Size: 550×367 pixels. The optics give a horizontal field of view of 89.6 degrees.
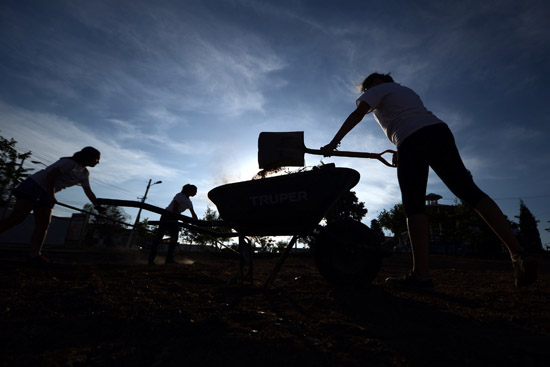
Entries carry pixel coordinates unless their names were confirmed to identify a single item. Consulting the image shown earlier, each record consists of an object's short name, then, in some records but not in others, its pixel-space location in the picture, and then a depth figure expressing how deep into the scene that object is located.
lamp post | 30.01
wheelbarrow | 2.41
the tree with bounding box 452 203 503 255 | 23.53
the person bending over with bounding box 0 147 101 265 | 3.83
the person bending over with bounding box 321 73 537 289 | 2.05
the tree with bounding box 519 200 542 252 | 45.75
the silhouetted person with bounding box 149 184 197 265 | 5.85
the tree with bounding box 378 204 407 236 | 35.44
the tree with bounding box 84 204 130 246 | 45.84
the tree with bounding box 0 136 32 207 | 21.25
